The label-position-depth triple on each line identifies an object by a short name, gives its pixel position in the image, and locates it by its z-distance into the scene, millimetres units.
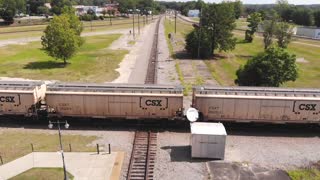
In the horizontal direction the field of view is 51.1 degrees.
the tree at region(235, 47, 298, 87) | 42094
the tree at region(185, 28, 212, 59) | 72438
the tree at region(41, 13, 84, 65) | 60812
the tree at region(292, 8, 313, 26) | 171050
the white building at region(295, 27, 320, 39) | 119500
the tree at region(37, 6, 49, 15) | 197138
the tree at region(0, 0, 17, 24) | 147000
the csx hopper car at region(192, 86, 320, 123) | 31859
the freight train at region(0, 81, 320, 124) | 31953
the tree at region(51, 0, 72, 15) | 177500
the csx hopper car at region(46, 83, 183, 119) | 32500
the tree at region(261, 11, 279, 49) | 83088
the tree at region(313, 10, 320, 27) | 166750
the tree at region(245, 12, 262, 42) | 104875
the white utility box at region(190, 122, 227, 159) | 26750
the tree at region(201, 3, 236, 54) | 75750
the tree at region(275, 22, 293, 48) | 80812
